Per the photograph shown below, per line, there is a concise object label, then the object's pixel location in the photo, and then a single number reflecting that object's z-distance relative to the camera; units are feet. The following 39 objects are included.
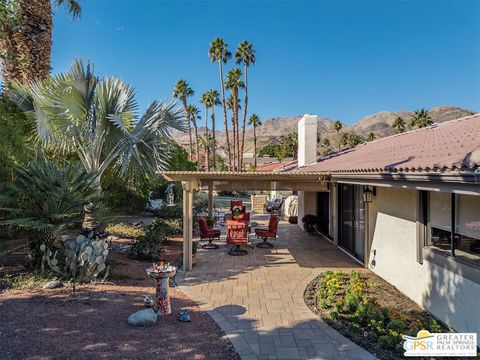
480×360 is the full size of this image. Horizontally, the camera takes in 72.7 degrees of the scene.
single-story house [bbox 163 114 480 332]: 15.66
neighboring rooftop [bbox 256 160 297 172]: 125.36
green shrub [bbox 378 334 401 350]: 15.56
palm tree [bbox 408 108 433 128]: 128.26
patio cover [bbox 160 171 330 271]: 29.07
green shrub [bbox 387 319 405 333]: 17.01
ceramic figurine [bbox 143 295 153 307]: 19.07
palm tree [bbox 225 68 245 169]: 110.93
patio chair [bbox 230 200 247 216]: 45.01
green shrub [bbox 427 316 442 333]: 17.21
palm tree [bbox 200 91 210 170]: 138.41
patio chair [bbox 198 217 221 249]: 38.24
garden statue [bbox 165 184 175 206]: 76.77
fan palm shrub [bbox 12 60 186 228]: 29.17
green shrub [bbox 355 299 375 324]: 18.33
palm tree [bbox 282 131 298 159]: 219.45
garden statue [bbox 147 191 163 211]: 72.01
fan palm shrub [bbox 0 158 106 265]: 24.02
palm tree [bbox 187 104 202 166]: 154.12
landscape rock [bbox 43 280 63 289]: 21.49
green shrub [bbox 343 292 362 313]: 19.52
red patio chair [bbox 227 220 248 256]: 35.91
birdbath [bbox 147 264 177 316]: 18.67
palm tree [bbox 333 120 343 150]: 191.11
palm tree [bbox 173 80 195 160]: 131.85
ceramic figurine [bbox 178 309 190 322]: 17.93
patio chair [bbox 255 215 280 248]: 38.88
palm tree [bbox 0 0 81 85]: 37.29
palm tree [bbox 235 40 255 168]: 107.34
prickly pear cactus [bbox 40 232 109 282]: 22.74
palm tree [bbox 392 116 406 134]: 152.25
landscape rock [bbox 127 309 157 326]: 16.98
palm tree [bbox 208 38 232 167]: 106.52
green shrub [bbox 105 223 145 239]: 43.26
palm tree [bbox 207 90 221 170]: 137.90
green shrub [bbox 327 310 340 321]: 18.74
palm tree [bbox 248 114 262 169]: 188.48
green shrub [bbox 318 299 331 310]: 20.63
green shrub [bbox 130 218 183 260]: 31.71
